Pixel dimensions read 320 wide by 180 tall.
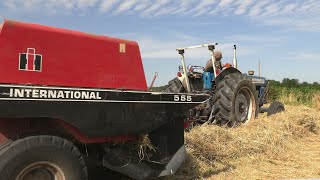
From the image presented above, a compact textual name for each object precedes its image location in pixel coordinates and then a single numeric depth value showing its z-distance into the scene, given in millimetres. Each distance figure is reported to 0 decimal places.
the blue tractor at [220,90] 5309
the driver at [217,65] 5729
